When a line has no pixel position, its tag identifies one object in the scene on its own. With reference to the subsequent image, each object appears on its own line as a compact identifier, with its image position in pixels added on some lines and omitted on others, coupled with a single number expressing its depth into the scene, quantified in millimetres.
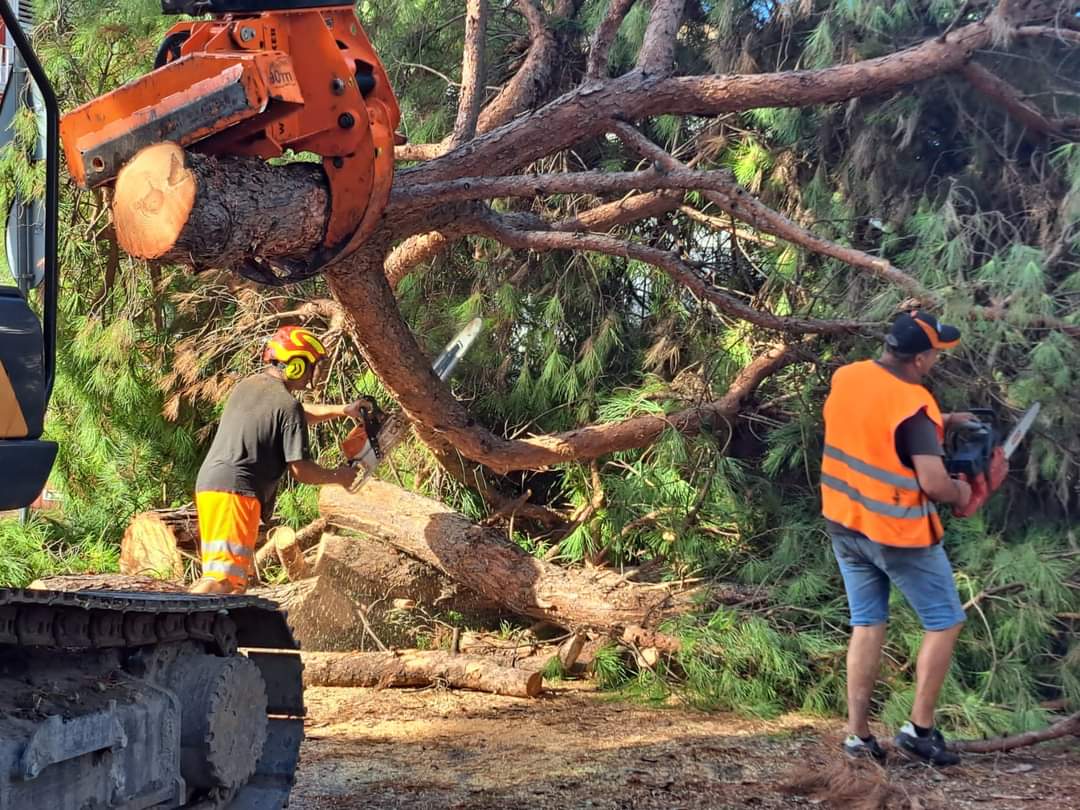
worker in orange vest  3885
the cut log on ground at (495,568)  5516
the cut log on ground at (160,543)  6625
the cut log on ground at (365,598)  6035
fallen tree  4637
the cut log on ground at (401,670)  5586
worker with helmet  5188
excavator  2486
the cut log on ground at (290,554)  6348
